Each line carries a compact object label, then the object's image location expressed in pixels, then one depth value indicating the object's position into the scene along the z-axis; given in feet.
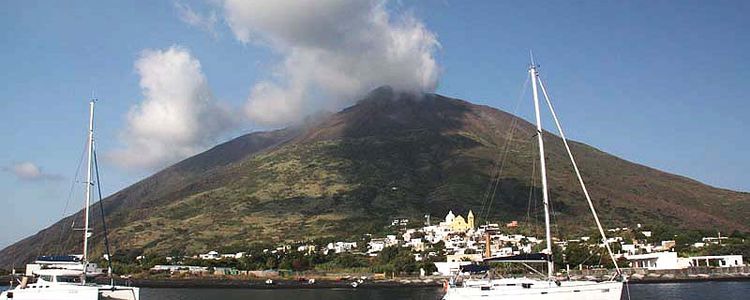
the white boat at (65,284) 131.34
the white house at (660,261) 291.79
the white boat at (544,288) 112.57
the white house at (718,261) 294.05
